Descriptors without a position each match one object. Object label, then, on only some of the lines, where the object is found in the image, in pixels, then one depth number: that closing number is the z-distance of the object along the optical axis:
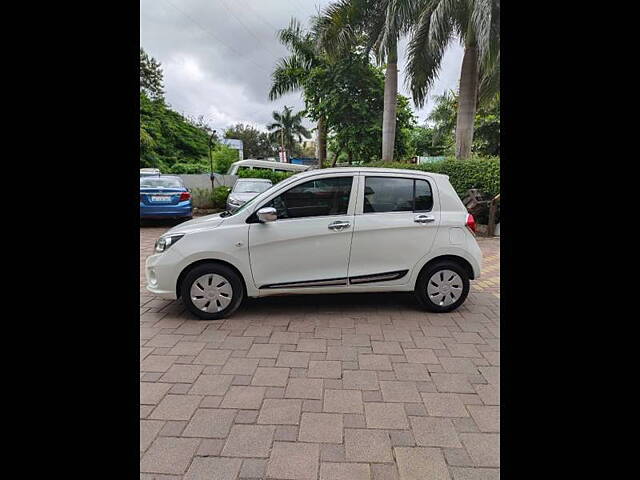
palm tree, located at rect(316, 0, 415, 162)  11.90
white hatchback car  4.01
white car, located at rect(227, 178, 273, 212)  11.34
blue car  10.18
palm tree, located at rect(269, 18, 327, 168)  16.33
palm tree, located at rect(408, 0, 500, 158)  8.30
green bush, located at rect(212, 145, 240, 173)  22.80
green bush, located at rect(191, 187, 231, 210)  14.07
